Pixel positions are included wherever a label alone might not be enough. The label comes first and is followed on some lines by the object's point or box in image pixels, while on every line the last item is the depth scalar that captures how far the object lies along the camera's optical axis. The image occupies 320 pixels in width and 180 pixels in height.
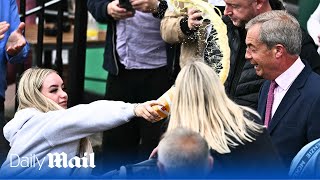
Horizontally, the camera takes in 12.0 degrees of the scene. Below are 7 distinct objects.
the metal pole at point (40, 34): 12.34
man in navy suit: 8.74
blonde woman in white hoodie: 8.26
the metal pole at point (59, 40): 12.52
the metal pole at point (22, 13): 12.11
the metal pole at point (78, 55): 12.55
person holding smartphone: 11.62
